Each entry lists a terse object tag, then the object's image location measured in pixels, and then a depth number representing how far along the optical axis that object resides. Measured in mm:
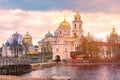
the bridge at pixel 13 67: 72188
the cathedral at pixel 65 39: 158250
